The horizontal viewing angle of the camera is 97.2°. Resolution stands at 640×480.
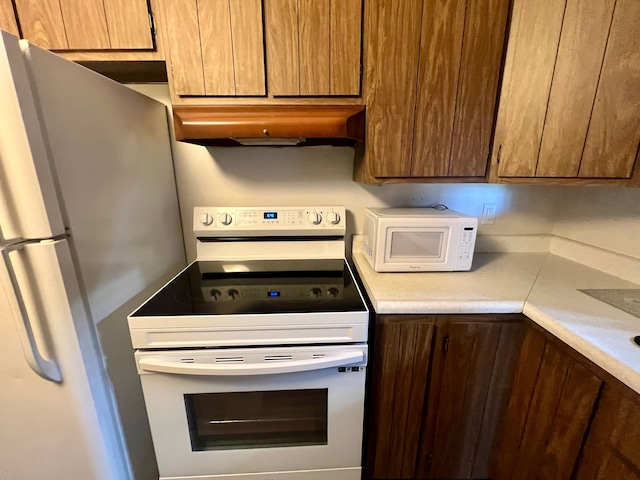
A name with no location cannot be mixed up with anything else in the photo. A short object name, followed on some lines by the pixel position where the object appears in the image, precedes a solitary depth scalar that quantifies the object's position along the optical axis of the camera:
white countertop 0.79
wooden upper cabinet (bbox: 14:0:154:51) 1.01
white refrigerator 0.73
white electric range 0.95
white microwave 1.22
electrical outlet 1.61
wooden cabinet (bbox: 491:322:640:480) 0.73
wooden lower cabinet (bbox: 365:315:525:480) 1.05
